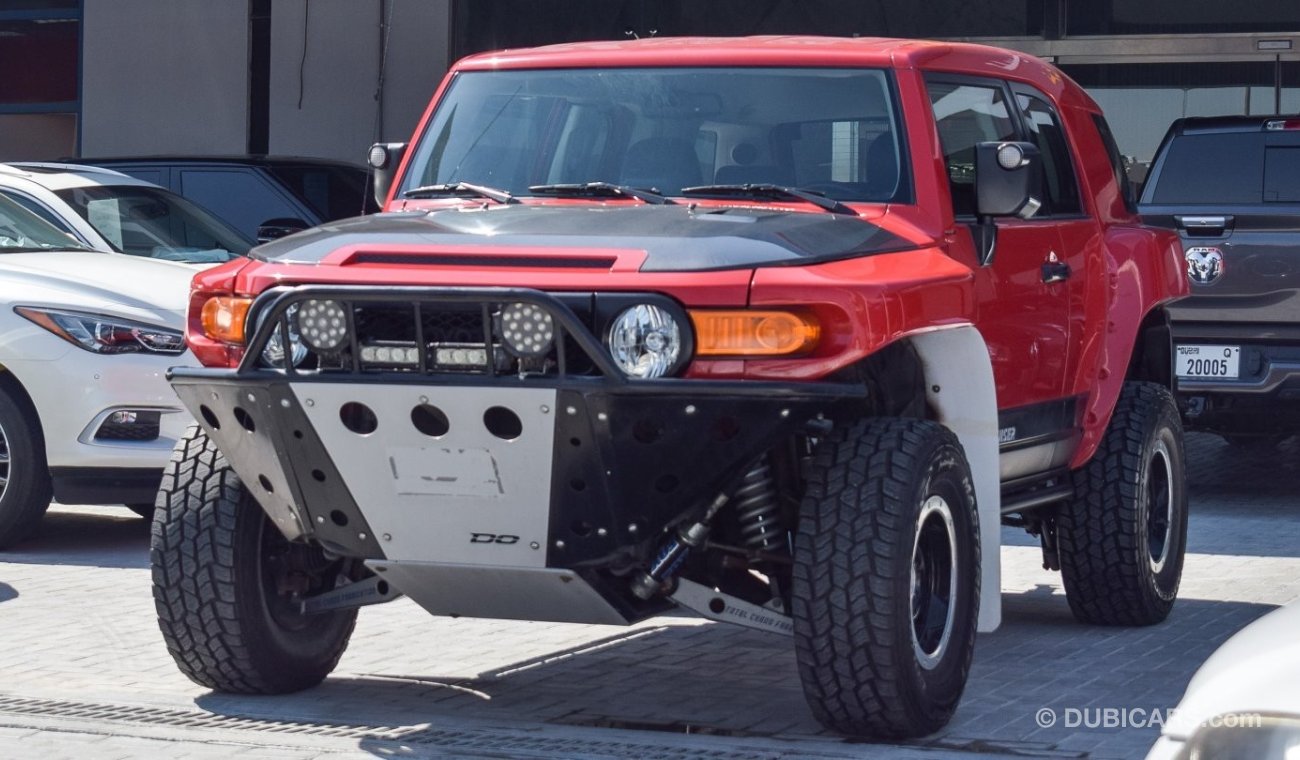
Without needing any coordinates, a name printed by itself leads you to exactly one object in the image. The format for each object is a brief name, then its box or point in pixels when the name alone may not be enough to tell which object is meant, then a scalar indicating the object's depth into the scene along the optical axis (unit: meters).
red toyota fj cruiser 8.74
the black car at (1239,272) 18.23
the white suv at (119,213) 17.49
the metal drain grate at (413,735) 9.47
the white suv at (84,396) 15.25
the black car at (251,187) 22.22
